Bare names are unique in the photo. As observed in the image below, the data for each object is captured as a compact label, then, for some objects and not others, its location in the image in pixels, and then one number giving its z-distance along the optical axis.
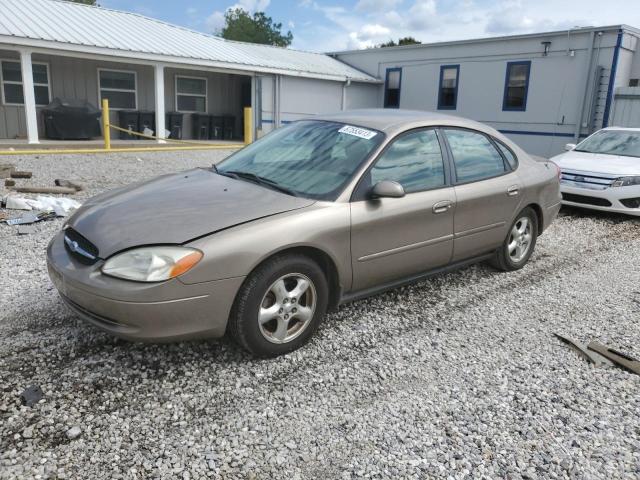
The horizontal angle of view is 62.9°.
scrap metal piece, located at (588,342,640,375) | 3.45
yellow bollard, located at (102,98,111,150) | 12.98
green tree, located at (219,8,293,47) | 58.88
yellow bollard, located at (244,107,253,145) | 15.39
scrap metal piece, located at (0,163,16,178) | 8.76
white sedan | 7.88
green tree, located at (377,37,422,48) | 48.09
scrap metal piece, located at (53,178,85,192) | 8.38
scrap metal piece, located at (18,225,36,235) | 5.76
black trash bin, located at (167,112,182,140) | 17.75
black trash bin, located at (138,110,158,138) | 17.08
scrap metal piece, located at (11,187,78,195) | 7.68
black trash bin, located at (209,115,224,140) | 19.03
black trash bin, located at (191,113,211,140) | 18.47
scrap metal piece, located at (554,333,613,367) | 3.52
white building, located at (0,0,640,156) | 14.71
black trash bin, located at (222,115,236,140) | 19.50
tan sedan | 2.89
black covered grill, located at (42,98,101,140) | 14.55
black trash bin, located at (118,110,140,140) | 16.78
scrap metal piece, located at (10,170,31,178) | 8.87
